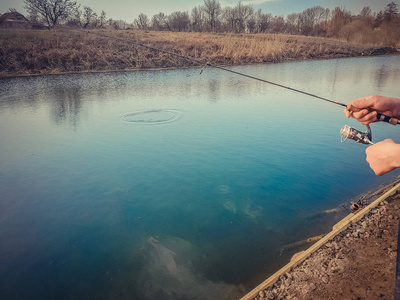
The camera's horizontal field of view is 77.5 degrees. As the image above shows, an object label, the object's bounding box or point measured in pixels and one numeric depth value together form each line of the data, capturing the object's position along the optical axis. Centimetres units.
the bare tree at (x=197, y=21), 7780
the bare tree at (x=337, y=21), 5360
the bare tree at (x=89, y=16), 5380
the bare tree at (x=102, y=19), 5487
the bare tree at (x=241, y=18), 7489
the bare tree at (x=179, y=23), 7576
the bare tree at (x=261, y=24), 7638
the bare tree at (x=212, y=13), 7756
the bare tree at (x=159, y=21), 8010
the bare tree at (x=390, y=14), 5459
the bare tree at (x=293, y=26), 7444
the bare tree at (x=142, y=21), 7988
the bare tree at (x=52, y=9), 4594
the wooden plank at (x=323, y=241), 212
